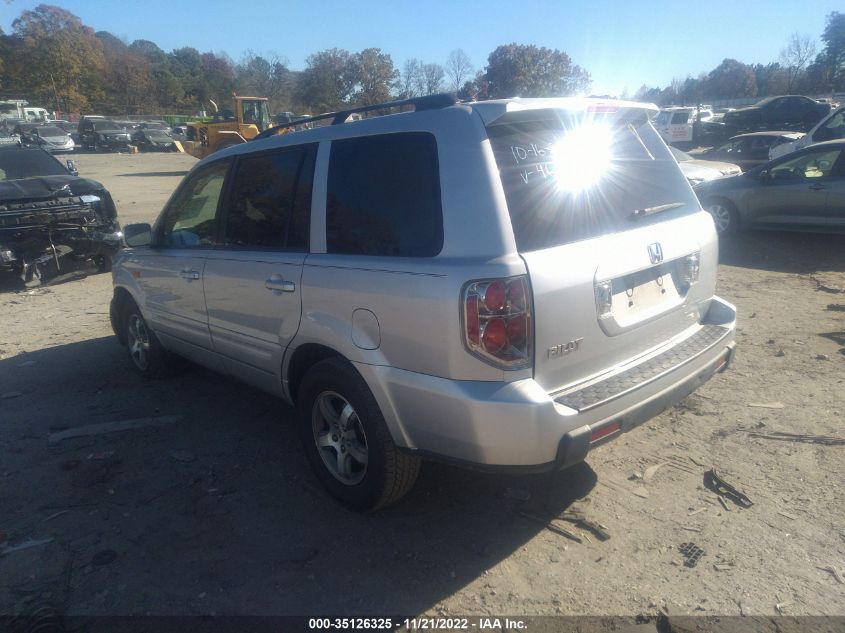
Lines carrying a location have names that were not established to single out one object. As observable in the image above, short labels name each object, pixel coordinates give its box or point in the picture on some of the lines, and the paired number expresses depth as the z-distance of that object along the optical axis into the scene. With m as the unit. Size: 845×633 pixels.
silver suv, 2.62
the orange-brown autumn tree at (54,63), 67.88
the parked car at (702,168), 11.62
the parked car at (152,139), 41.62
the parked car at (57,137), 35.81
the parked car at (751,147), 16.81
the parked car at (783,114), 26.89
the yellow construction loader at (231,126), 24.55
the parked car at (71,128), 44.83
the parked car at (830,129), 13.43
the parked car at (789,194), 8.66
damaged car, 8.66
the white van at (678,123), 28.89
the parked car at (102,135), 40.41
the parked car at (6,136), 20.14
